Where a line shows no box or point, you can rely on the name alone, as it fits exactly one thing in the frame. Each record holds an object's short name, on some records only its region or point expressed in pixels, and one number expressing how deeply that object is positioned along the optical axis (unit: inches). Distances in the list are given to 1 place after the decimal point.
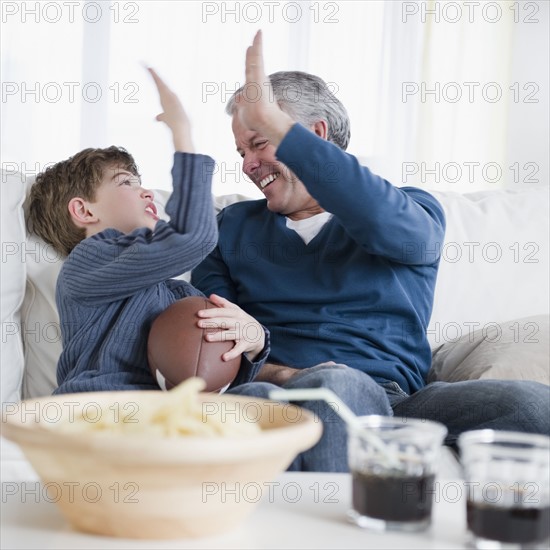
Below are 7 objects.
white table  52.9
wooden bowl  49.5
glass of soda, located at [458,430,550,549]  51.9
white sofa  100.7
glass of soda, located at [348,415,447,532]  52.9
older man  85.6
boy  86.4
